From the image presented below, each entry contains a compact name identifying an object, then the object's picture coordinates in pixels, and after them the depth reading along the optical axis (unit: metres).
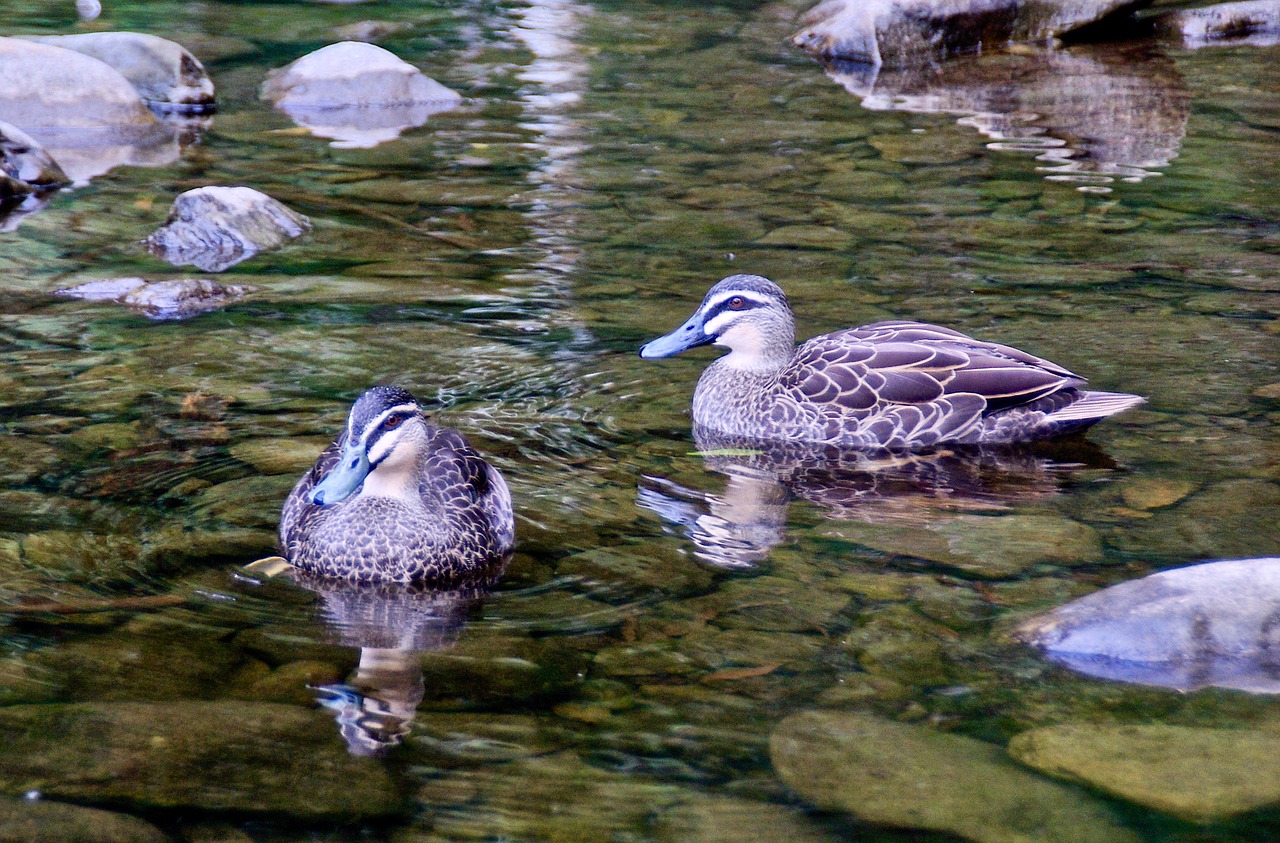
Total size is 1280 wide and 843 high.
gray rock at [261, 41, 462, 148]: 16.44
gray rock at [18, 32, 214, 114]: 16.31
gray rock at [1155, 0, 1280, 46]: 20.05
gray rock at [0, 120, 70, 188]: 13.14
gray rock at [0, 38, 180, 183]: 14.98
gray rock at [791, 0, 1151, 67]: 19.00
